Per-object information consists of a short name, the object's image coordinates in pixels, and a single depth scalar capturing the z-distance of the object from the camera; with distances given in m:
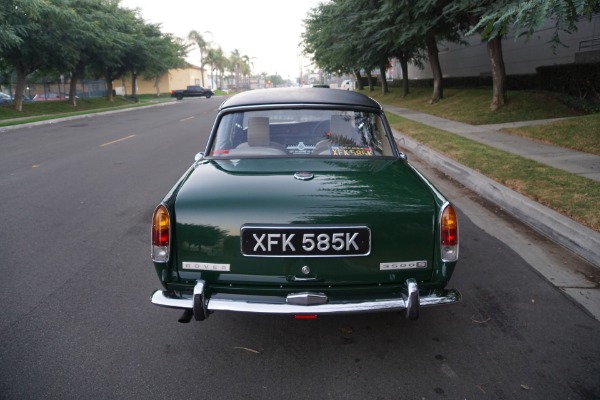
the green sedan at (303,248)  2.82
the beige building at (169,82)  72.52
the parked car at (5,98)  38.70
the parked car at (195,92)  61.95
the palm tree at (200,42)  92.69
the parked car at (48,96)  44.84
